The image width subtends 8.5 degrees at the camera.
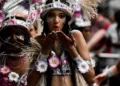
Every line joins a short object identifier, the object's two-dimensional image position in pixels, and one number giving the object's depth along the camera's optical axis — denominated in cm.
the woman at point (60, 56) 811
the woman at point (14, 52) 861
